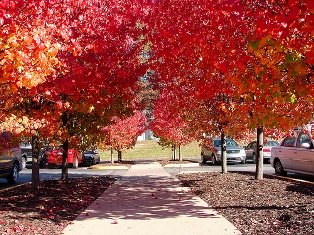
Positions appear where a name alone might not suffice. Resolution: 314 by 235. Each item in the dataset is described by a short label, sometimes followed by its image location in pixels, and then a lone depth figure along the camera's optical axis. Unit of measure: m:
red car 27.24
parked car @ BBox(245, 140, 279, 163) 27.48
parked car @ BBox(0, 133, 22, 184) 16.95
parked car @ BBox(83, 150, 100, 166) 30.28
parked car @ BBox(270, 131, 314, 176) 15.59
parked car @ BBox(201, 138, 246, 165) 27.09
